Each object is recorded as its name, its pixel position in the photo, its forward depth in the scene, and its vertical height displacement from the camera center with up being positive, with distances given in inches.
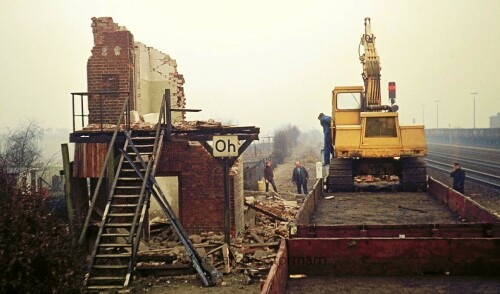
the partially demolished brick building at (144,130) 466.6 -7.3
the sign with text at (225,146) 454.3 -9.4
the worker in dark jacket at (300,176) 853.2 -74.4
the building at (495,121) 4511.3 +117.0
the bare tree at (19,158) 905.4 -40.3
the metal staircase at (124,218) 353.4 -67.2
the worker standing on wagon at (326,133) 583.8 +2.4
